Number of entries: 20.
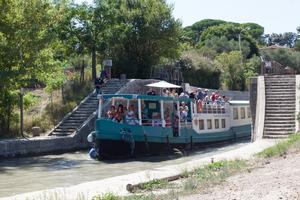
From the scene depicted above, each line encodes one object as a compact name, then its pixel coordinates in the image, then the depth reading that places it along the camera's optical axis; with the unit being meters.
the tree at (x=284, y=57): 80.06
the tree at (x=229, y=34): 79.19
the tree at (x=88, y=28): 36.78
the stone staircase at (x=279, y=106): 25.28
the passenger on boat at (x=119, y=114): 25.17
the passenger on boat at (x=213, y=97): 33.74
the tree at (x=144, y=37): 38.97
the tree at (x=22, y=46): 26.67
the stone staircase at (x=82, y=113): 30.17
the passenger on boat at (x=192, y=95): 30.01
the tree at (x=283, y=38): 127.62
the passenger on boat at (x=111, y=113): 25.20
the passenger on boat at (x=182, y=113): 28.20
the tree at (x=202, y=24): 115.75
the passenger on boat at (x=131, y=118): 25.30
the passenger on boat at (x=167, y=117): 27.00
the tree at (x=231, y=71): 53.72
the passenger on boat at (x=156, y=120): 26.26
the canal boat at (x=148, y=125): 24.52
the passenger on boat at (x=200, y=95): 31.84
